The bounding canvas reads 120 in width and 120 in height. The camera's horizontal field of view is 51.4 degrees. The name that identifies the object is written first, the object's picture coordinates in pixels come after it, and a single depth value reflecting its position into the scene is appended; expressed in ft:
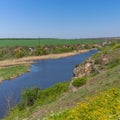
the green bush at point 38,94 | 50.87
